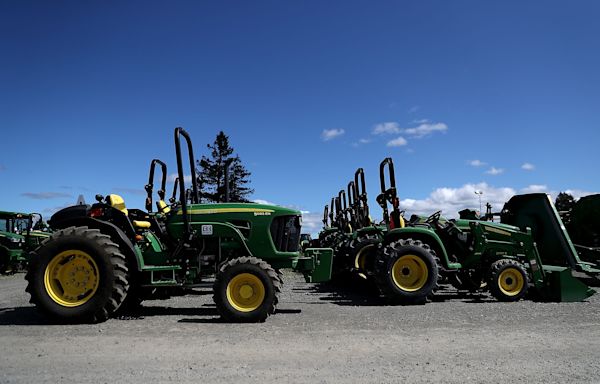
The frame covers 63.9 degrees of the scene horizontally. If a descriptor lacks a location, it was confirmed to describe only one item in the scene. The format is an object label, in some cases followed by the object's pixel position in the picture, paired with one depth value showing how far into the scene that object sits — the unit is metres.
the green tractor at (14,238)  18.03
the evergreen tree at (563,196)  50.21
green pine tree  40.31
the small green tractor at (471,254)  9.26
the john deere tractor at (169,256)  7.02
